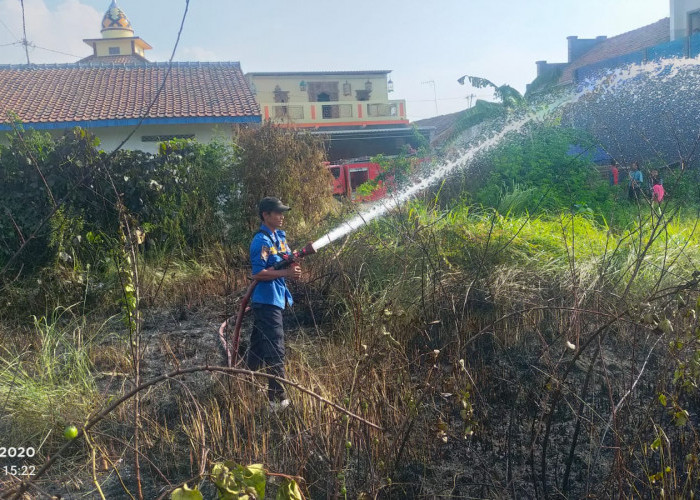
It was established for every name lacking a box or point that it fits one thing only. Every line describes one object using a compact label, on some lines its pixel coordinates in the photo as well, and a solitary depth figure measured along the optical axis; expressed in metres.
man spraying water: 4.33
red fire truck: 17.08
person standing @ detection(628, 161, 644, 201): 9.26
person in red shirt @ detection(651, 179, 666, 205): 7.61
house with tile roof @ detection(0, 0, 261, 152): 17.36
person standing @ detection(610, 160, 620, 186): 10.96
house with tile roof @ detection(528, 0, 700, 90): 16.17
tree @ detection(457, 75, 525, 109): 12.77
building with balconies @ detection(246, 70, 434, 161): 27.62
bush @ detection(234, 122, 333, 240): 9.11
